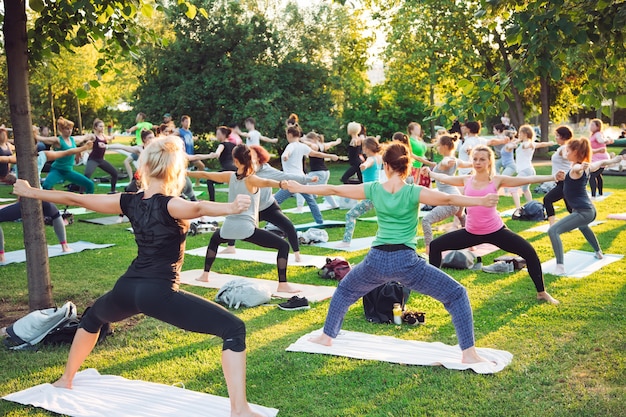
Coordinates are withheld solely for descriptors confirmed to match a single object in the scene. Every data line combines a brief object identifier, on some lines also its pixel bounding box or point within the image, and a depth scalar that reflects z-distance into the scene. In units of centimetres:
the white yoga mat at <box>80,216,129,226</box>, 1382
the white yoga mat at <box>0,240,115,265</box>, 1024
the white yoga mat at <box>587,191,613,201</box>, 1630
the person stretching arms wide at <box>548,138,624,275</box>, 848
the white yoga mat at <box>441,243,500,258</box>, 999
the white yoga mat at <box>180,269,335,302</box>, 790
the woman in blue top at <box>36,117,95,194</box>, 1333
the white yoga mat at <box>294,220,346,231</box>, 1266
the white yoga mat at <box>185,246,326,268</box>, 974
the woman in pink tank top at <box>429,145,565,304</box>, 717
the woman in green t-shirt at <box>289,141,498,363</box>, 531
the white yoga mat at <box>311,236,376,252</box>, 1089
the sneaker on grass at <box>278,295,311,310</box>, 730
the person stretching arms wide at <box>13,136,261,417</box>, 430
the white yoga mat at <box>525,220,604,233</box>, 1225
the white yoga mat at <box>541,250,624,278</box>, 887
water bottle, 675
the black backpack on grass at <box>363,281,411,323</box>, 682
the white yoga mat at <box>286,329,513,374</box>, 544
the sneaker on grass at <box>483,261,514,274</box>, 900
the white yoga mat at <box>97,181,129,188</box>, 1988
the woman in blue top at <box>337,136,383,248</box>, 1105
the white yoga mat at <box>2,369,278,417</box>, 460
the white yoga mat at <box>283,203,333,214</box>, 1502
